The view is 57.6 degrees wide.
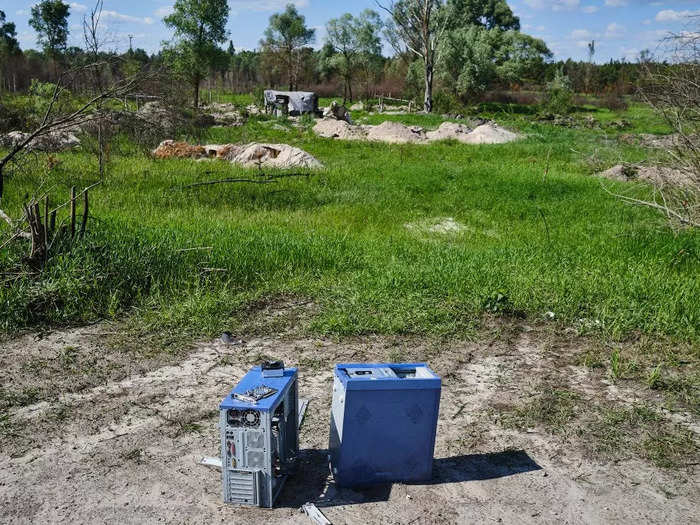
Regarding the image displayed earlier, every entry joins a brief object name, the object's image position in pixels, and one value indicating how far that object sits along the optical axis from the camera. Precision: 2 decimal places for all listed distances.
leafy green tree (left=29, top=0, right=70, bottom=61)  34.88
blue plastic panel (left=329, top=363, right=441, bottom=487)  3.17
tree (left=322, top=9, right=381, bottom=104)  53.19
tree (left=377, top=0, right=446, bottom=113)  32.92
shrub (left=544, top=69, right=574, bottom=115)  34.31
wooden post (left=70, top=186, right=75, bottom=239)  6.02
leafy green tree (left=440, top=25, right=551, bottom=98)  40.06
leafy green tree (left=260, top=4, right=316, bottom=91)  51.53
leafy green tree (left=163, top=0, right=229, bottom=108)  34.12
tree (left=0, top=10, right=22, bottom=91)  42.53
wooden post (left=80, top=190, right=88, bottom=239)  6.25
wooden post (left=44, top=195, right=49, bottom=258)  5.82
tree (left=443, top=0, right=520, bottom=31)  57.69
